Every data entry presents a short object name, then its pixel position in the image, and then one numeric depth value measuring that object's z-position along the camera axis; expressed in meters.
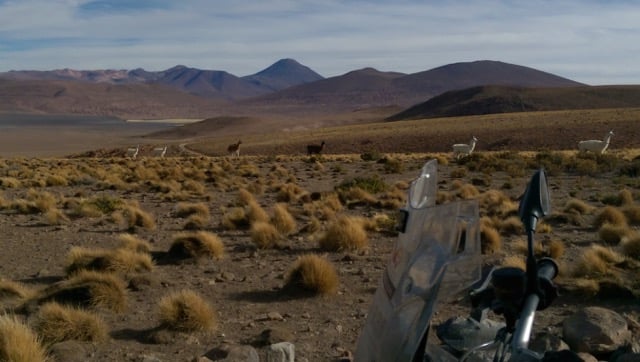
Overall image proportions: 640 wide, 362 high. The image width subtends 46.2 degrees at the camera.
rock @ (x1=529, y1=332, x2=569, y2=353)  6.21
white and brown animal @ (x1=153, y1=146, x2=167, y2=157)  58.00
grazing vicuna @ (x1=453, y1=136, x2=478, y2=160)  40.91
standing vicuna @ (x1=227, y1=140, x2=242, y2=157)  56.64
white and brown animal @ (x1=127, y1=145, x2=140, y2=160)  55.30
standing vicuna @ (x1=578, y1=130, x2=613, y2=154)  37.69
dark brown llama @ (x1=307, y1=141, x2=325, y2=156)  47.75
